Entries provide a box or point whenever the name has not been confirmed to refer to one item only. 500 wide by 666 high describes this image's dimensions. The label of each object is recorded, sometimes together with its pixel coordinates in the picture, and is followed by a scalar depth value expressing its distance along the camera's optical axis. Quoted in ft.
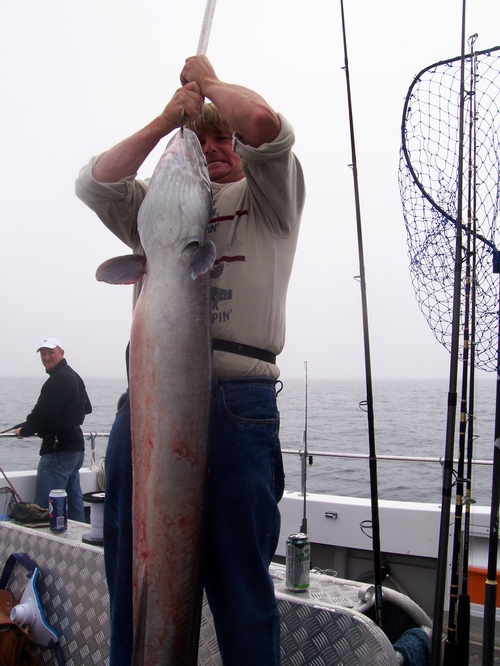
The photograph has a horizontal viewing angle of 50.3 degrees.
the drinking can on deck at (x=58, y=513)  11.64
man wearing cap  20.13
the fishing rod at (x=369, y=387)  8.46
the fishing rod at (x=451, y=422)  8.16
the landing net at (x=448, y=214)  10.72
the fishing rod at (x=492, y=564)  8.43
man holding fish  5.36
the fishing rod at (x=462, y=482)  8.87
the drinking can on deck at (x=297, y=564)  8.16
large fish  5.17
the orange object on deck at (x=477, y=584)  13.76
